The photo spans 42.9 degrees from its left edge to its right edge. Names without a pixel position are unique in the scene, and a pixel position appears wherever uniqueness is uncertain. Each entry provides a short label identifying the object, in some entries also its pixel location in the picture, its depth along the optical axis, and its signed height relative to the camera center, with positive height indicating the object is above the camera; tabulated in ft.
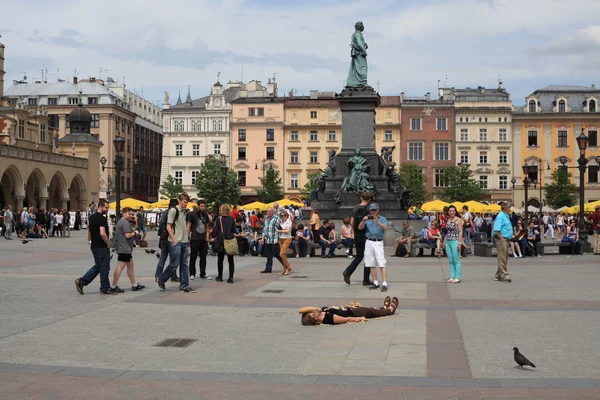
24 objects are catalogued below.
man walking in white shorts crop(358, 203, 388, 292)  48.47 -2.13
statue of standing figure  109.81 +21.35
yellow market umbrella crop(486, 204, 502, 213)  161.99 -0.34
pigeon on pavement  24.27 -4.91
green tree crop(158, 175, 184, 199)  277.64 +7.97
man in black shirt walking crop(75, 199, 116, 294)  45.50 -2.50
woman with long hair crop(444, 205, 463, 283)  53.42 -2.61
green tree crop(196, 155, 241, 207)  249.55 +8.67
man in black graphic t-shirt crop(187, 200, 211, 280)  57.06 -2.37
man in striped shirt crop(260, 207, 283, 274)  60.70 -2.34
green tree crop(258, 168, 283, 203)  267.80 +6.88
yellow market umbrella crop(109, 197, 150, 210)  150.41 +1.24
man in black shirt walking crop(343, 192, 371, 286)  51.16 -2.04
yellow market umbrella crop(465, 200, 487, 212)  155.63 -0.08
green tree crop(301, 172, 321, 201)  263.29 +8.22
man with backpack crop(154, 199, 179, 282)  48.91 -2.15
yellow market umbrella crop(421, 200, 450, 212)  150.00 +0.21
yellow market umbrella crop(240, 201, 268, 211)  170.30 +0.41
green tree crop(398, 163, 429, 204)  258.78 +9.15
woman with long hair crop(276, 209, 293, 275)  60.33 -2.18
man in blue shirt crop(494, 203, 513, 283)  54.13 -2.35
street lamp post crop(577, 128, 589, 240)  94.55 +3.88
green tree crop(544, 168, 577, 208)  262.26 +5.48
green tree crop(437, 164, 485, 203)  260.01 +7.17
